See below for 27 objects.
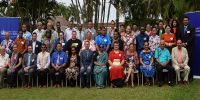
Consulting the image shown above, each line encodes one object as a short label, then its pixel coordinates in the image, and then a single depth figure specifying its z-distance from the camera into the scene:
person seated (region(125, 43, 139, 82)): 7.47
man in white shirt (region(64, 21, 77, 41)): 8.19
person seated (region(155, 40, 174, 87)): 7.39
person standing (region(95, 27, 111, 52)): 7.84
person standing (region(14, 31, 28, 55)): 8.02
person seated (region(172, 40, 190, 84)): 7.42
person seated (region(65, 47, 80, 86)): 7.61
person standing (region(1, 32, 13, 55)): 8.18
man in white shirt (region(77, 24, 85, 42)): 8.26
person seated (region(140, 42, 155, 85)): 7.44
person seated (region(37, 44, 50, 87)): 7.72
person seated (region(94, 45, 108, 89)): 7.42
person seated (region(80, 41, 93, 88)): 7.53
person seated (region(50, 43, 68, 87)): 7.68
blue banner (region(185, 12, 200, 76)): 7.63
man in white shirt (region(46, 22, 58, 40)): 8.05
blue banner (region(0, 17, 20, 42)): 8.57
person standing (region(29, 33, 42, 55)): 8.00
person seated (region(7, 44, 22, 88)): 7.79
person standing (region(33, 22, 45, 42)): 8.18
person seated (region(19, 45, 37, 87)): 7.73
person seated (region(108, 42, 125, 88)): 7.38
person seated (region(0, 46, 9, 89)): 7.82
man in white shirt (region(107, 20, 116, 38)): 8.22
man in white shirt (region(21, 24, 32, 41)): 8.21
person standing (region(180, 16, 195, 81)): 7.51
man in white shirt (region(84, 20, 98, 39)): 8.27
